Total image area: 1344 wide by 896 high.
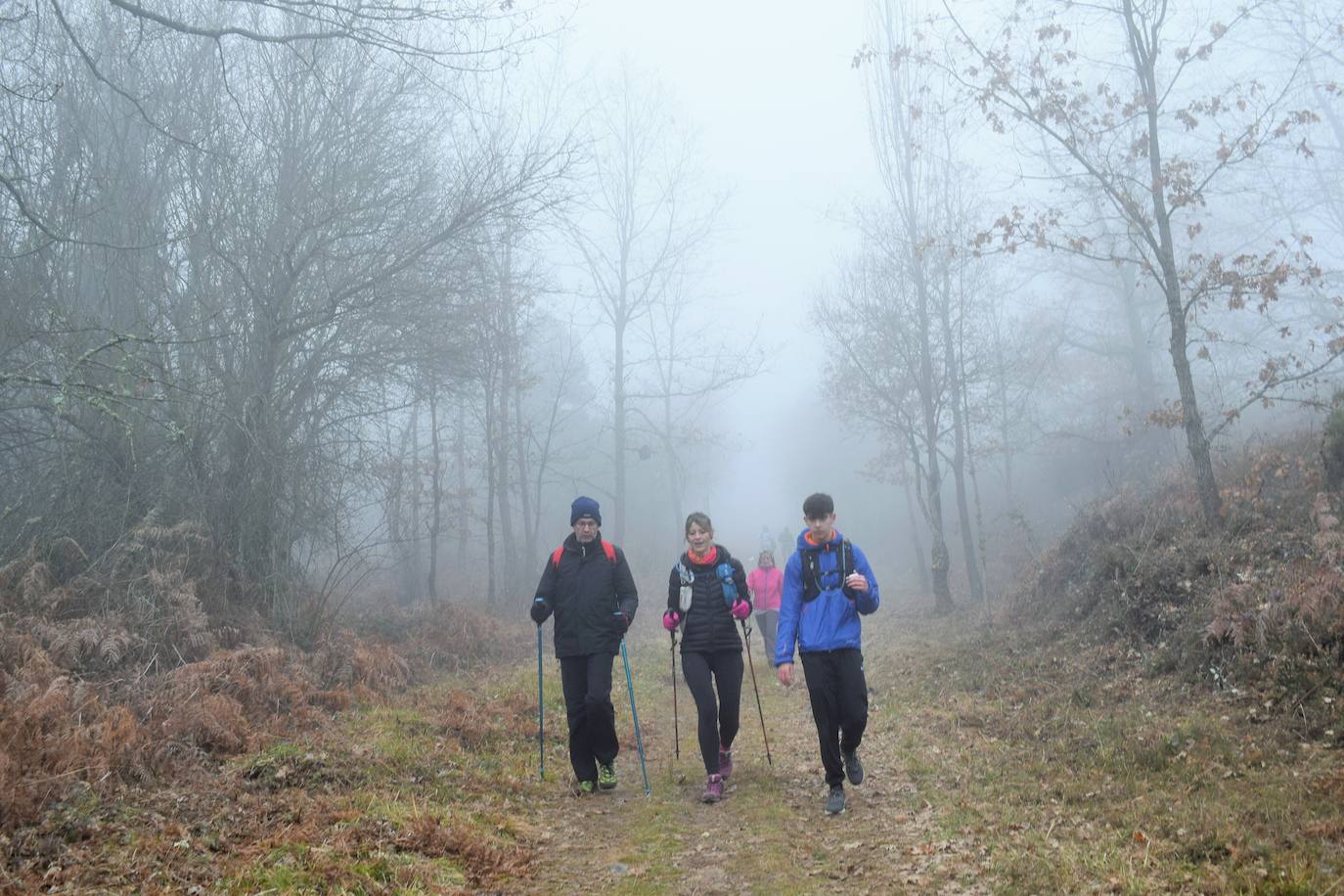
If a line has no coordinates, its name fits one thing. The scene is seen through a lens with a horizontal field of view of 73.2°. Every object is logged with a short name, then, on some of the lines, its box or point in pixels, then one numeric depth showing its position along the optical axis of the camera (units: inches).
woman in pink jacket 555.5
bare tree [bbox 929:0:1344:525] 414.3
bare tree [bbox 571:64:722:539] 1117.1
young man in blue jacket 253.8
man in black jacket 281.7
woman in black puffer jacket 286.4
